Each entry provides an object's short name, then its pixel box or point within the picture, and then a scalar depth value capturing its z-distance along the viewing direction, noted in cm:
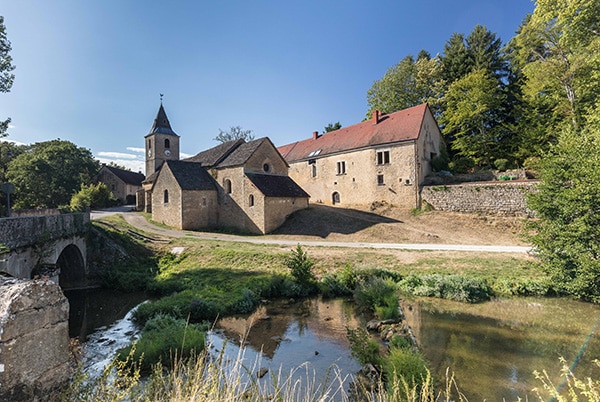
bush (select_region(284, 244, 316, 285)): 1502
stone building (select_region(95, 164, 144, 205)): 5378
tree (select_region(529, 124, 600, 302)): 1193
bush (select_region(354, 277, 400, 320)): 1127
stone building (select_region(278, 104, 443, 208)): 2914
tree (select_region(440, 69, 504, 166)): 3020
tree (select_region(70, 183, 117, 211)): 3803
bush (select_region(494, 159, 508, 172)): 2795
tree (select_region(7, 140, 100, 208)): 3741
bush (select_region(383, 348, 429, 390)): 634
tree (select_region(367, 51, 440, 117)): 3894
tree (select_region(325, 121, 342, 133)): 5027
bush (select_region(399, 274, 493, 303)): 1313
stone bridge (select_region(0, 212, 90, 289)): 1006
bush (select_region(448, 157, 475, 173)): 3083
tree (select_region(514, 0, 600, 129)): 1759
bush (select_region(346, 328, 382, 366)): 795
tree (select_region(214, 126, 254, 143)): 5550
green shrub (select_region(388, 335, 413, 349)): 793
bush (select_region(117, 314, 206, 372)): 841
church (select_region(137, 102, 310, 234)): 2730
